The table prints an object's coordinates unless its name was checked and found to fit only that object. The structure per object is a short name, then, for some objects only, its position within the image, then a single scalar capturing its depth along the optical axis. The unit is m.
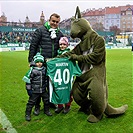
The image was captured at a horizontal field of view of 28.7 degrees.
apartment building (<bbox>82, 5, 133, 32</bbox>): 101.25
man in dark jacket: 4.79
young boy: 4.49
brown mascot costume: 4.30
